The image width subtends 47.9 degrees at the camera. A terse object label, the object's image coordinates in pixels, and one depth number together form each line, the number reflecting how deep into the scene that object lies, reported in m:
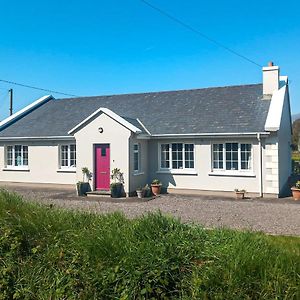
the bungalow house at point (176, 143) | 16.52
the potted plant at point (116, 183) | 16.84
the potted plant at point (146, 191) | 17.09
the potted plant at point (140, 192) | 16.88
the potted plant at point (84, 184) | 17.75
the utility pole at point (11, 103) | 39.81
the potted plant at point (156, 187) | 17.70
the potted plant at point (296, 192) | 15.59
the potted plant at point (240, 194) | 16.17
